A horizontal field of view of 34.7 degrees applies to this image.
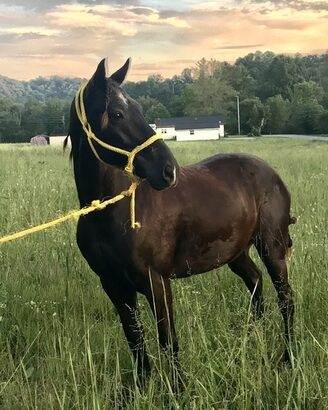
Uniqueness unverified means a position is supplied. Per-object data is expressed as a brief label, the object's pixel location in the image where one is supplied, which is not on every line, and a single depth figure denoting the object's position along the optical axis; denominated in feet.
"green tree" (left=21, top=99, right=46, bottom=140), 241.55
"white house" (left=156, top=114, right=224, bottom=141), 268.00
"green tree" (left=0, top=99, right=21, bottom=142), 244.42
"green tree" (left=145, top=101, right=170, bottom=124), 285.39
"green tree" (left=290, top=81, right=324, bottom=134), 213.46
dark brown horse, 9.66
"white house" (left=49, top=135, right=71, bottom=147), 196.65
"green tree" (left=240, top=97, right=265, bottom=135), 242.78
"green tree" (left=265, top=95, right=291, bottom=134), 238.89
